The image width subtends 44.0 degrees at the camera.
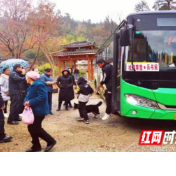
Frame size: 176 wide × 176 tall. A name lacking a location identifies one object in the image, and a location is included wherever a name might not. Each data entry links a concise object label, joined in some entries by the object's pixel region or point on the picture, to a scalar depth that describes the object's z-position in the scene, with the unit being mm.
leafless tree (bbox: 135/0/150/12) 33406
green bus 4965
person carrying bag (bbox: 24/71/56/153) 3924
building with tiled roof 27498
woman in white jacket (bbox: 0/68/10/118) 6582
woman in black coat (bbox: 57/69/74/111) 8398
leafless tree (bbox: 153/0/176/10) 25297
